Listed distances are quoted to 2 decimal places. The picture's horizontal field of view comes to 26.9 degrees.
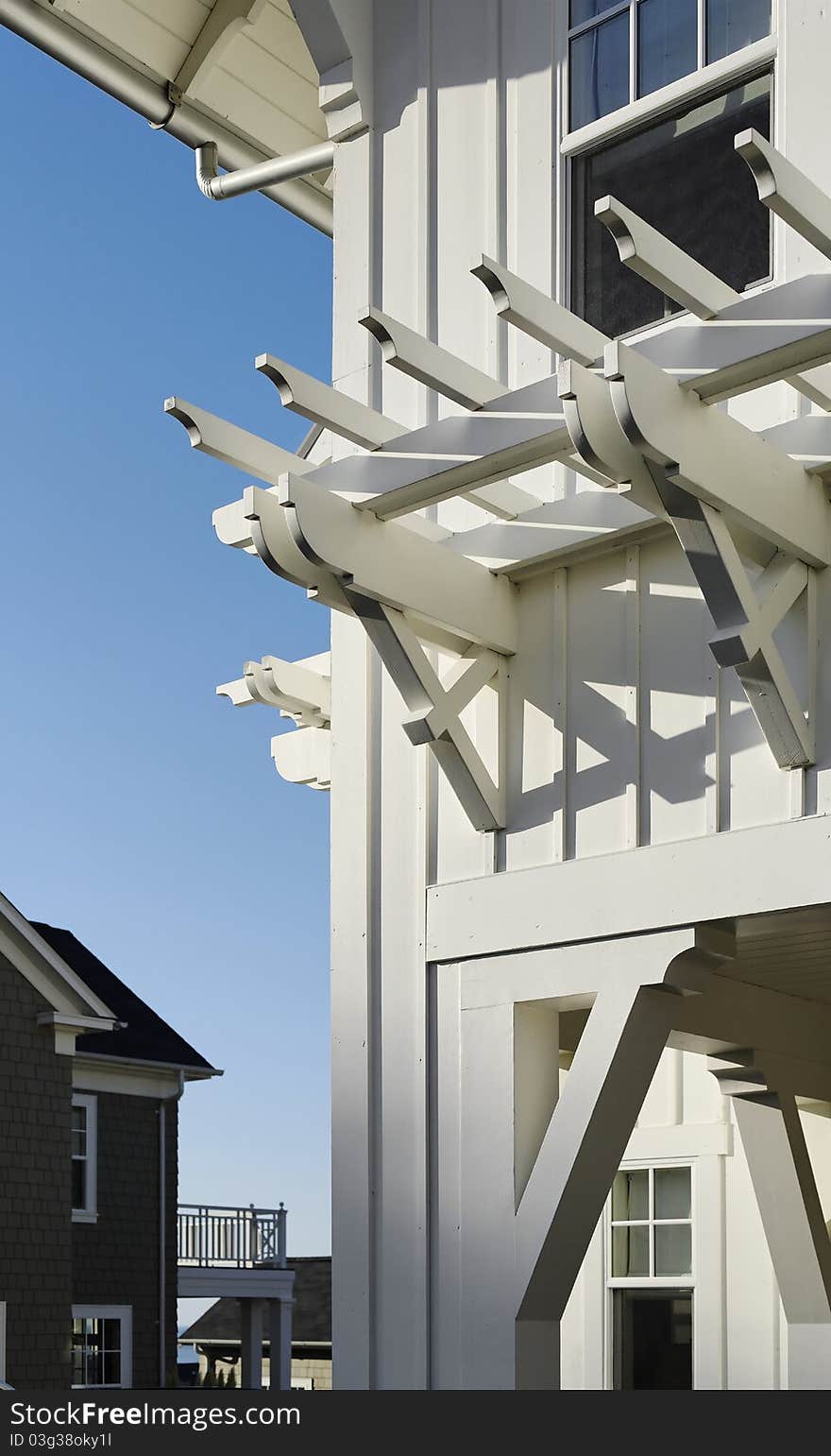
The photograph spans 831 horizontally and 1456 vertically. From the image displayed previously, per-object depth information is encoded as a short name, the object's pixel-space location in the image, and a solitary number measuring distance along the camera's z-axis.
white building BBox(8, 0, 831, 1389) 4.04
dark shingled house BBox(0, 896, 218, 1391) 15.80
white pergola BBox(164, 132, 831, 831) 3.75
